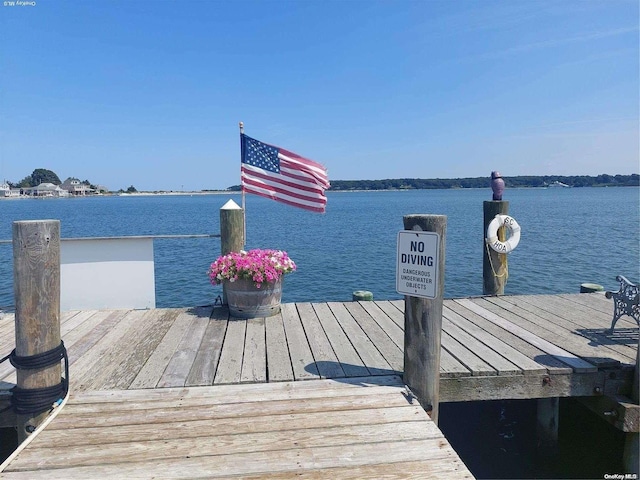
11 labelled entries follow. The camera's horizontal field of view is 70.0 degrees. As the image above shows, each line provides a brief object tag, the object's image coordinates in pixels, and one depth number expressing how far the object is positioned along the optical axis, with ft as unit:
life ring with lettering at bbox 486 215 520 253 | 21.50
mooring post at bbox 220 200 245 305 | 19.12
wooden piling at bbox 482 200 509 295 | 21.77
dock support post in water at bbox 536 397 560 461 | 16.79
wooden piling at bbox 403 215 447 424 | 10.90
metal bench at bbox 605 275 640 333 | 14.55
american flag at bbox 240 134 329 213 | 20.51
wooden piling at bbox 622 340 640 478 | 12.54
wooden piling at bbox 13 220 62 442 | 10.00
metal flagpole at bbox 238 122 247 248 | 20.43
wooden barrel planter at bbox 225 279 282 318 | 17.28
